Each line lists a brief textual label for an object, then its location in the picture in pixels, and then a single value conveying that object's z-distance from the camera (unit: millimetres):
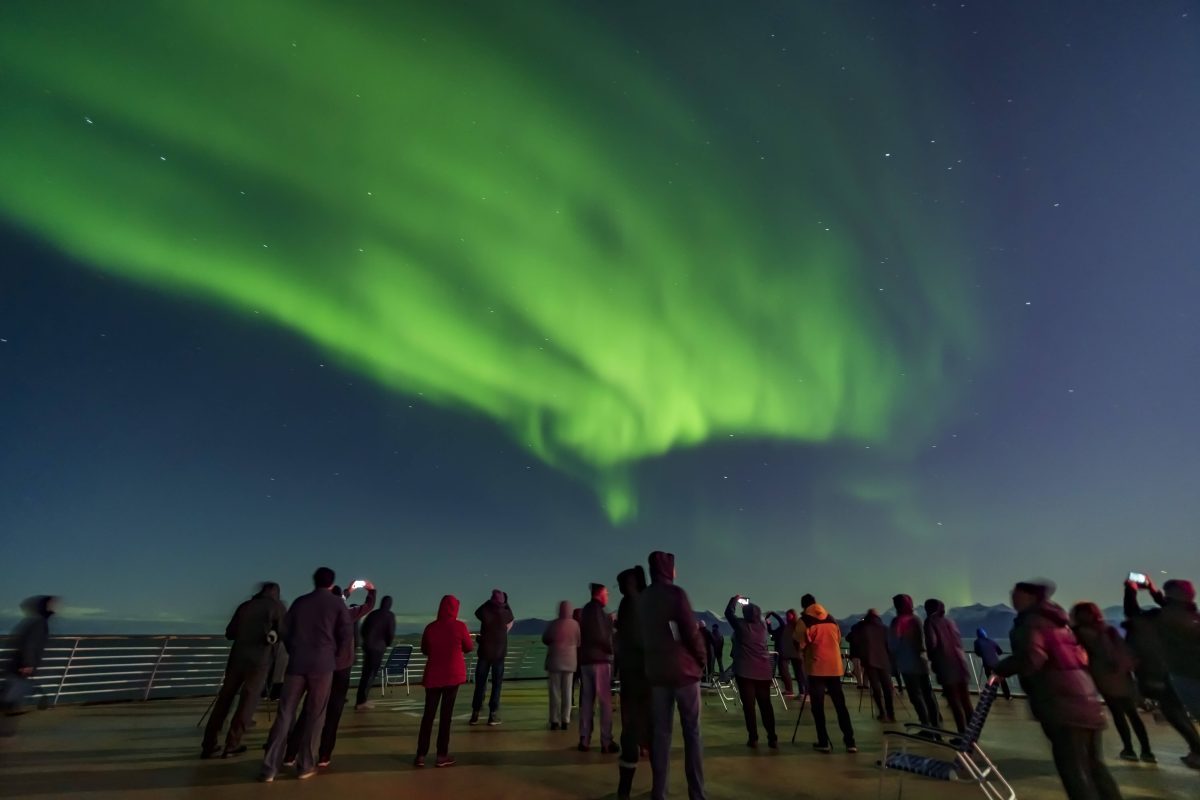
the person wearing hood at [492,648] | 9469
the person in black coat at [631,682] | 5055
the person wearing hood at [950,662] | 7945
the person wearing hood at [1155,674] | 6188
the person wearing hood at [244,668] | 6590
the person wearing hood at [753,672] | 7426
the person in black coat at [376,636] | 10539
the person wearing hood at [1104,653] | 5910
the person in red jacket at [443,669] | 6215
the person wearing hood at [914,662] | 8375
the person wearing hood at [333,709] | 6277
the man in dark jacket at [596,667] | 7082
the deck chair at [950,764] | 4328
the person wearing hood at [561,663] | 8898
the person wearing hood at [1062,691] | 4047
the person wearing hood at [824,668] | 7156
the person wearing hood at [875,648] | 9336
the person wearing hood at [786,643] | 12469
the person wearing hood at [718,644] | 14930
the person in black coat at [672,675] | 4594
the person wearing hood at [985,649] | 12359
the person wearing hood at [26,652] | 6016
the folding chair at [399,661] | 14492
